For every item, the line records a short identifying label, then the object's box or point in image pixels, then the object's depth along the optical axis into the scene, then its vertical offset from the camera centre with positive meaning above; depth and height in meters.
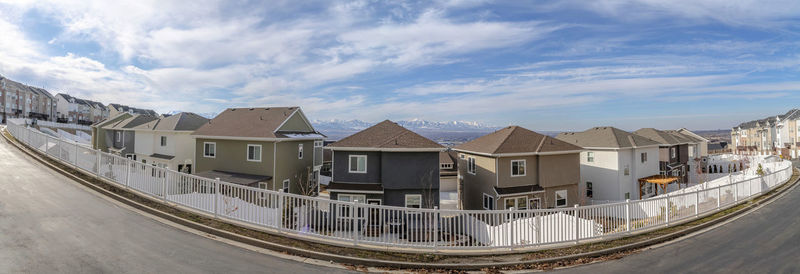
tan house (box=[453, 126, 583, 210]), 22.84 -2.04
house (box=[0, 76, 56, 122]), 73.56 +9.77
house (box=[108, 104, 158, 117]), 91.00 +9.43
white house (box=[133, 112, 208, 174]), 31.03 +0.15
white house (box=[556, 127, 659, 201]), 29.23 -1.84
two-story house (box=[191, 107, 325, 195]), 23.83 -0.53
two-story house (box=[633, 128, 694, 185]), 34.84 -1.01
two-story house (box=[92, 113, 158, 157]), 35.25 +0.85
